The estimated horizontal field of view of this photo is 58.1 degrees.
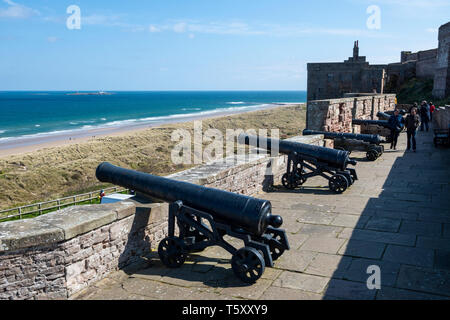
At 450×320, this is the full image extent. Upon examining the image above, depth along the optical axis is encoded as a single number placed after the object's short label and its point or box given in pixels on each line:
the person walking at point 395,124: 11.29
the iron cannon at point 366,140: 9.95
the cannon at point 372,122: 12.05
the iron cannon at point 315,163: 7.11
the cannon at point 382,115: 15.17
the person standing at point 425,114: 15.70
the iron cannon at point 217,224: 3.80
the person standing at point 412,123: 10.79
